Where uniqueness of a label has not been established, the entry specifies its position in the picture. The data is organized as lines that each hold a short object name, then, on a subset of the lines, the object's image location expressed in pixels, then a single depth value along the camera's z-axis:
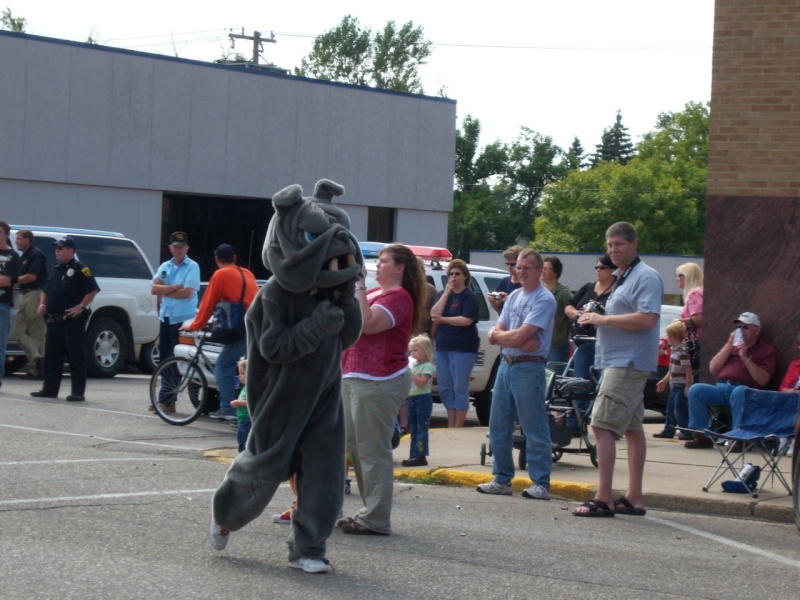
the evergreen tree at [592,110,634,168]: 122.38
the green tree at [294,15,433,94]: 75.69
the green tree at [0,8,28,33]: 69.25
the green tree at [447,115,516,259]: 99.00
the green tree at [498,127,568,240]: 102.62
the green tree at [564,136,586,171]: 106.62
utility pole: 60.84
